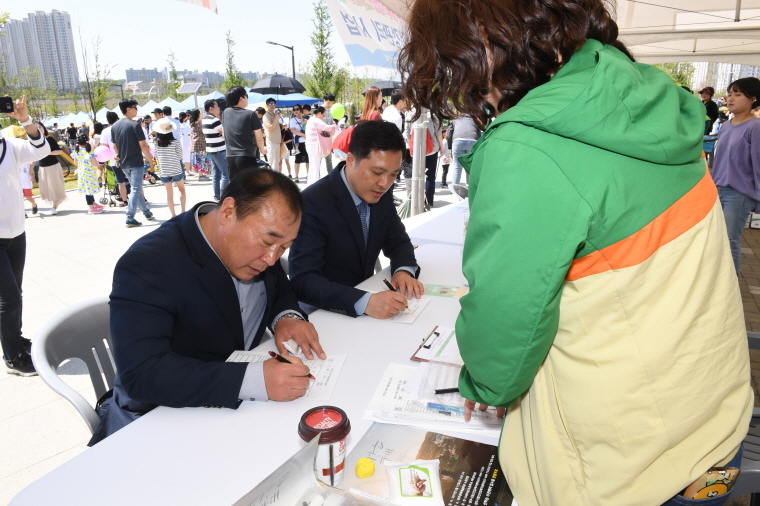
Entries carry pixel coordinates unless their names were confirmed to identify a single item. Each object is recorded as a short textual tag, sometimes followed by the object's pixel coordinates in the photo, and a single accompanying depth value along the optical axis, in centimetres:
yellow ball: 104
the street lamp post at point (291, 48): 2066
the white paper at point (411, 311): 182
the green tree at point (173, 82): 2591
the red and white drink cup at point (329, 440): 99
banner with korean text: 279
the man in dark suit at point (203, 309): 126
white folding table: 100
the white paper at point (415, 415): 119
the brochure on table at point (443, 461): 100
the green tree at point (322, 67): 2275
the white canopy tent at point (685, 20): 507
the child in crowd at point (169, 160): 660
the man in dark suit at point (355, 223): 213
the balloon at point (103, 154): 743
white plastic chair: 141
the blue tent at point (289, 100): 1870
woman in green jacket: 67
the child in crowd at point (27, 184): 711
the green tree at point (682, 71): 2739
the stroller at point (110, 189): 811
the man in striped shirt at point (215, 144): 722
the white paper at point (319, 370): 133
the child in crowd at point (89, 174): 729
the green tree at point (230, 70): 2525
